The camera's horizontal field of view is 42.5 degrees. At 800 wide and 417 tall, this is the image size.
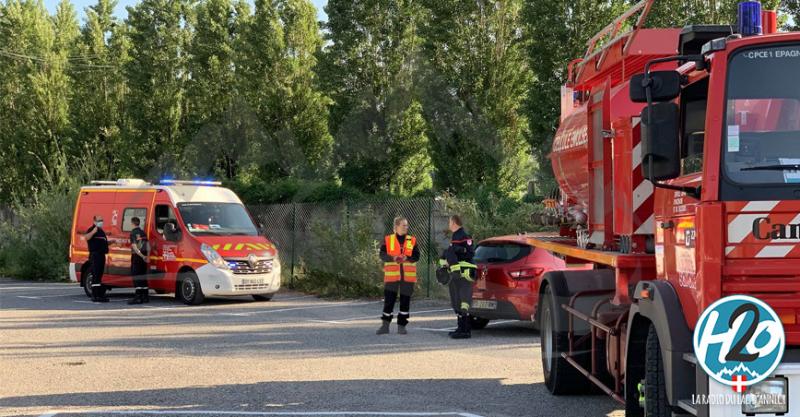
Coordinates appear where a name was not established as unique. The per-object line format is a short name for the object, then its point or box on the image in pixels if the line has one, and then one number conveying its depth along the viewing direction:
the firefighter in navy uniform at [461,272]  13.97
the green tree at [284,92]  37.06
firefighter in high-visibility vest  14.41
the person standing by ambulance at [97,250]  20.84
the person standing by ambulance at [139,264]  20.58
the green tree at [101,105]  43.50
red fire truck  5.53
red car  13.79
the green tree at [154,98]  40.47
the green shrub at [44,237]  28.62
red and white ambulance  19.94
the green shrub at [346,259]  21.09
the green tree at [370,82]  33.25
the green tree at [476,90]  30.08
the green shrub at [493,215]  20.69
